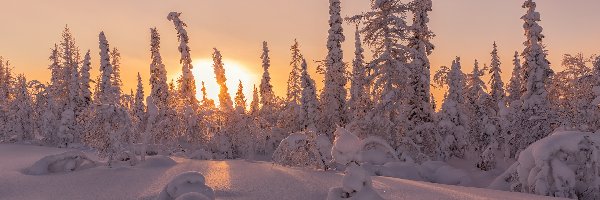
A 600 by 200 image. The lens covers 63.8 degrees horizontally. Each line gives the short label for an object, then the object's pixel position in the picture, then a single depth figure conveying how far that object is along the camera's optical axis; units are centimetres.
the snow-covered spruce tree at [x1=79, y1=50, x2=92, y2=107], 4544
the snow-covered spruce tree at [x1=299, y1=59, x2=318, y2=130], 3691
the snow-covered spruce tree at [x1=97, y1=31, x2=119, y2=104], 4350
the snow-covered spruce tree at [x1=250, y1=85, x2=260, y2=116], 7262
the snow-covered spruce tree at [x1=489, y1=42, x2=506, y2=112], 4931
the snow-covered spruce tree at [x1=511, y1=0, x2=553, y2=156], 2600
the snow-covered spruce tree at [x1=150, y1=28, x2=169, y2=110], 4838
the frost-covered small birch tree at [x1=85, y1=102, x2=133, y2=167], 1212
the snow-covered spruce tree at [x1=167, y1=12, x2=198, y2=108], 3544
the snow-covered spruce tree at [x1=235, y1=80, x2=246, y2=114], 6335
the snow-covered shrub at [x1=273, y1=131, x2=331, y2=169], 1089
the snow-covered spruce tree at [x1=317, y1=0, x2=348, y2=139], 3472
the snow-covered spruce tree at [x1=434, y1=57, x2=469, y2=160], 2781
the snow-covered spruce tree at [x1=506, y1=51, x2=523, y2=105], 4925
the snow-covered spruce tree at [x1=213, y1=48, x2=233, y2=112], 4550
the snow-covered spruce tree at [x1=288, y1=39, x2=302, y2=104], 5551
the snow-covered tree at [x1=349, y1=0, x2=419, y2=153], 2419
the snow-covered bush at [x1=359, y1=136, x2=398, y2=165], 1825
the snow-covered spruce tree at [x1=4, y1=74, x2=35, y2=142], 4284
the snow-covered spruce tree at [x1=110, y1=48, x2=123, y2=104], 6719
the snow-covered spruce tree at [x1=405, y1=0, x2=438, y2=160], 2553
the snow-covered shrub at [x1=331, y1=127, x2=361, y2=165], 750
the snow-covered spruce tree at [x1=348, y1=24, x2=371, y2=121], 2498
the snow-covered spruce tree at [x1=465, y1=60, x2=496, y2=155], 3179
